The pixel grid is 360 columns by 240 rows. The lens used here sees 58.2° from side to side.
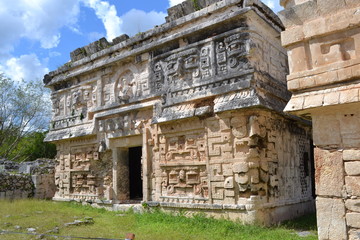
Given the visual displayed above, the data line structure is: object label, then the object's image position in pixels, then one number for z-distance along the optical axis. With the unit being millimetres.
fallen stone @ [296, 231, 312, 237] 5848
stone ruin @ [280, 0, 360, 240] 3199
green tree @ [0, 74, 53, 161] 20078
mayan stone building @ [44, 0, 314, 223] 6684
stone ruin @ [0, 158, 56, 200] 11359
